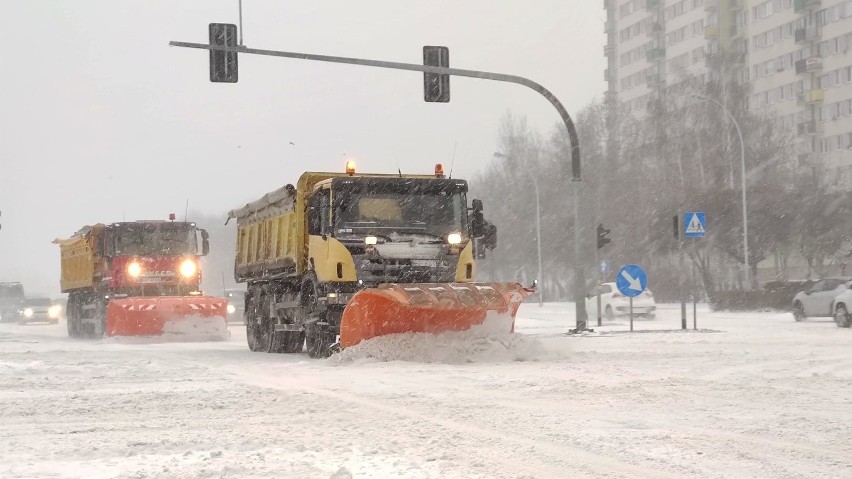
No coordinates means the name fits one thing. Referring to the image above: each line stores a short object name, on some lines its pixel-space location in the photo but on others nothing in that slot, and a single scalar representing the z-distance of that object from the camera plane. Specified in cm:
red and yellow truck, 2770
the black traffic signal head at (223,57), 2338
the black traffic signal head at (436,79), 2497
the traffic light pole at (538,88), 2422
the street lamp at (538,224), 6656
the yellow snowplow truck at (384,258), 1733
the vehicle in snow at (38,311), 5516
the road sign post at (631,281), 2792
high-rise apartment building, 8344
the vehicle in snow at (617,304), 3847
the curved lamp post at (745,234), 4972
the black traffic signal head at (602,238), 2848
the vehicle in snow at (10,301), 6381
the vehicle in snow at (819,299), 3206
